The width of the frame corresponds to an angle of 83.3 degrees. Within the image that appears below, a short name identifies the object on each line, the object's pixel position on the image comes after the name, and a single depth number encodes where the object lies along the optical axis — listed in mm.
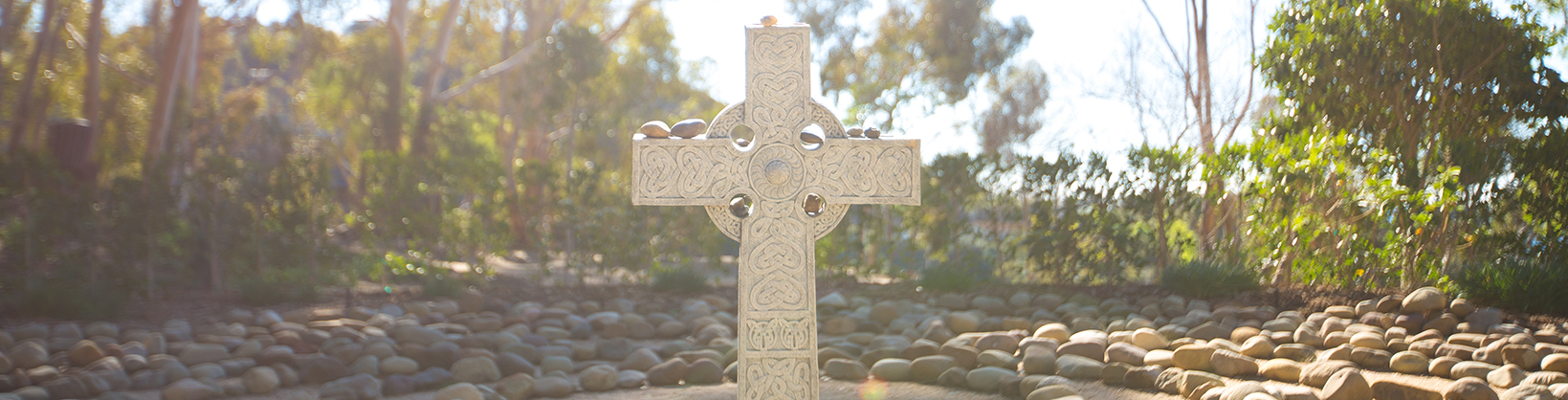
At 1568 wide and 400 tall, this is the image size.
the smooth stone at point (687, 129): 3322
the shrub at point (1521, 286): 4629
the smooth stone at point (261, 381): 4484
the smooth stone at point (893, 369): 4578
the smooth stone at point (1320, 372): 3807
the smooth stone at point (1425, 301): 4723
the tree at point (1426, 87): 5496
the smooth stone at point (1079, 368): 4312
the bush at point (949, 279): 7125
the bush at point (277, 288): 7129
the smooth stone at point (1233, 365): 4148
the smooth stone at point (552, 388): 4320
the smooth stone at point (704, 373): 4641
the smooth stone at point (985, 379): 4227
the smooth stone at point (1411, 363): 4012
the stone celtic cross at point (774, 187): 3213
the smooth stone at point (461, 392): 3971
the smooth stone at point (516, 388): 4219
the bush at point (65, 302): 6371
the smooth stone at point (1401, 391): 3459
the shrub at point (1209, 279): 6000
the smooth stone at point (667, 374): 4633
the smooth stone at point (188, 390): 4262
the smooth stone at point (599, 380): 4484
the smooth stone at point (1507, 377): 3656
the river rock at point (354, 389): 4312
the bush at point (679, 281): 7719
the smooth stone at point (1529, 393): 3375
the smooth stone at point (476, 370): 4711
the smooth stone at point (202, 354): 5137
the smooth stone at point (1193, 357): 4227
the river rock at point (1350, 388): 3477
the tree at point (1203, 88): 9508
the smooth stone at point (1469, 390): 3410
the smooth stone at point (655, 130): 3291
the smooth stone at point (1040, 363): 4488
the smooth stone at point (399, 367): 4891
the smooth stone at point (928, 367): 4512
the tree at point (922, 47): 17375
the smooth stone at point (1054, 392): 3777
